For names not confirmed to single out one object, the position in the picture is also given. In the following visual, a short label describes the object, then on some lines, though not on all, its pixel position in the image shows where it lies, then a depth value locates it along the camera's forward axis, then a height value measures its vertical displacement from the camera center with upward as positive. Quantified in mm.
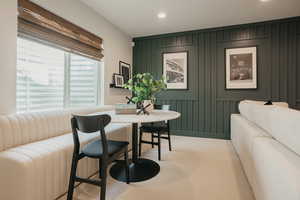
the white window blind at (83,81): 3047 +328
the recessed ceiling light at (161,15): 3473 +1688
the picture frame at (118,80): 3991 +453
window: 2238 +313
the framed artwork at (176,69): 4465 +773
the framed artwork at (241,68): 3902 +719
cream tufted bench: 1405 -503
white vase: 2482 -70
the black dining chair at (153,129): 2855 -507
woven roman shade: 2131 +983
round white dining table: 1887 -912
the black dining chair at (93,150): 1541 -495
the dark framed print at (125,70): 4330 +738
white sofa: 911 -353
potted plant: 2320 +149
